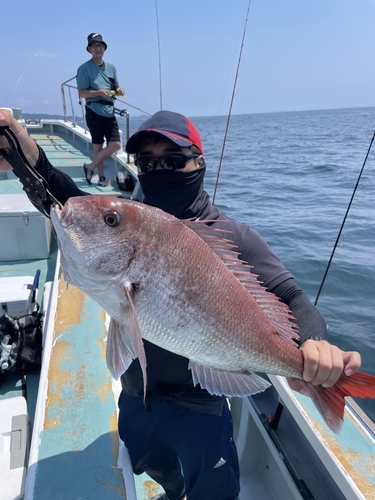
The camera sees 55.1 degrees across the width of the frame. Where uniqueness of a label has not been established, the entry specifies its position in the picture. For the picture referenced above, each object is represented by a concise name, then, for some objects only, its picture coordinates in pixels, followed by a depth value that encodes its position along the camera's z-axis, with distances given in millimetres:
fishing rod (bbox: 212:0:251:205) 3828
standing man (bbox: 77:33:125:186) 6156
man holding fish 1279
